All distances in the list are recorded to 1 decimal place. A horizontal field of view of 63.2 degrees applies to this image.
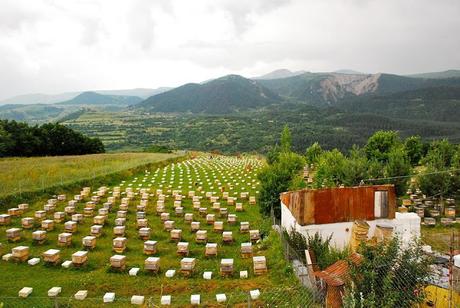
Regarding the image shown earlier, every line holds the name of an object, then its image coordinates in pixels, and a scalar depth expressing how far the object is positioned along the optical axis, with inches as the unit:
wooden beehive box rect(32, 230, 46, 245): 781.9
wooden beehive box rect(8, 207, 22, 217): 976.3
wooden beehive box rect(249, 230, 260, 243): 833.5
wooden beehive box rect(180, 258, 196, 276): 642.2
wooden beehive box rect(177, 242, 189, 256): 733.3
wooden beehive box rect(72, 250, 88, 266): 666.2
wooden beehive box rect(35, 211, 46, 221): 936.9
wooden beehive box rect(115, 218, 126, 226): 896.2
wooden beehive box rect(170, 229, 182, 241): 821.2
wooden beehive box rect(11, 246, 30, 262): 685.9
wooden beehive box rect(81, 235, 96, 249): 753.6
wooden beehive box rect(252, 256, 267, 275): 642.8
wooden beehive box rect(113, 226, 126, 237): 831.1
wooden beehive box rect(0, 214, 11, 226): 899.4
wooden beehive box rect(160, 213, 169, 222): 959.8
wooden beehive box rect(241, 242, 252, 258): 731.4
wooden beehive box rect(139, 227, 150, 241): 832.3
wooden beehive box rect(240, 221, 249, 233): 903.7
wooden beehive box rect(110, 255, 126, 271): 650.8
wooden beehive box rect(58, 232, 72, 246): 772.6
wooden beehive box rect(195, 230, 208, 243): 815.7
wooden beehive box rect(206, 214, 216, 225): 956.6
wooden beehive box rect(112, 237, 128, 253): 740.0
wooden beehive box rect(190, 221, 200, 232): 888.3
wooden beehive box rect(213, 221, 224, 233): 896.3
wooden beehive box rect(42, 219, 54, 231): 861.2
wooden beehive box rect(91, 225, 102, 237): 831.1
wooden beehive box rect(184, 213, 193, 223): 958.5
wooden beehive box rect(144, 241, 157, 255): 741.3
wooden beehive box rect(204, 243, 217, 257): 731.4
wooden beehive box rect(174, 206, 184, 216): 1023.0
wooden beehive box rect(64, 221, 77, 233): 847.1
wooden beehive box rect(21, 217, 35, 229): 880.3
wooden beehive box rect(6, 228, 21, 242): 794.2
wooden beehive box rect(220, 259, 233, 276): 642.2
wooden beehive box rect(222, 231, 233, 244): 815.7
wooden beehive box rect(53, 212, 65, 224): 929.5
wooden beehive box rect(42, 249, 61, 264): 669.9
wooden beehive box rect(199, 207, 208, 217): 1039.4
